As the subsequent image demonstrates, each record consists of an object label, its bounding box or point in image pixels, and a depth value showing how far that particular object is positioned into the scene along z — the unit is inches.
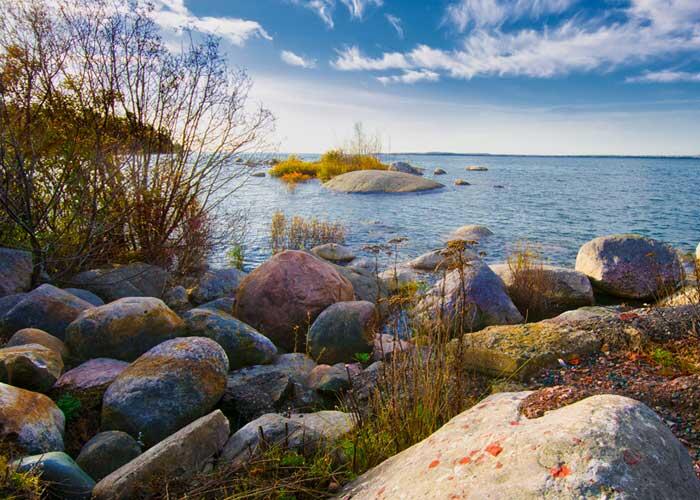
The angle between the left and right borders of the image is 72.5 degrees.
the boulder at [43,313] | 203.3
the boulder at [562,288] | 338.3
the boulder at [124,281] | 273.3
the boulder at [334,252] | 465.4
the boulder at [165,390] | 149.4
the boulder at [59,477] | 107.7
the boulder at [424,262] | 414.6
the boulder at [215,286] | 325.4
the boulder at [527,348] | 169.3
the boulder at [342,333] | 233.8
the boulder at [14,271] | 236.2
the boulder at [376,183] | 1023.6
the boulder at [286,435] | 108.7
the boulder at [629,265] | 358.0
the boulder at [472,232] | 569.8
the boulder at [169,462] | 102.0
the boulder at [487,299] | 281.1
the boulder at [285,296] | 265.9
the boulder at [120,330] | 191.9
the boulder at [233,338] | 208.5
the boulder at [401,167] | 1397.0
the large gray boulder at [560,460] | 56.2
